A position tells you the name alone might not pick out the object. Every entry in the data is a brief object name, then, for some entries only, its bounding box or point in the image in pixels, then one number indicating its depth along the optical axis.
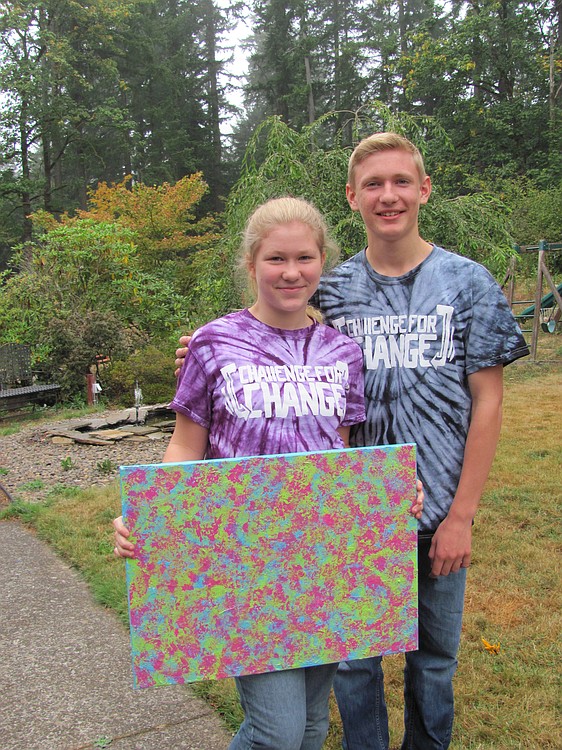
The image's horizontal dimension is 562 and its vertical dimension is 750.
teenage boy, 1.73
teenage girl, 1.60
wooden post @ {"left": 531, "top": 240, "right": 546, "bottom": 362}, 11.65
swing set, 11.64
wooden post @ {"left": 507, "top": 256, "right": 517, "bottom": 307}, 9.97
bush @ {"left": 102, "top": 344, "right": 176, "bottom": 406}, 9.94
